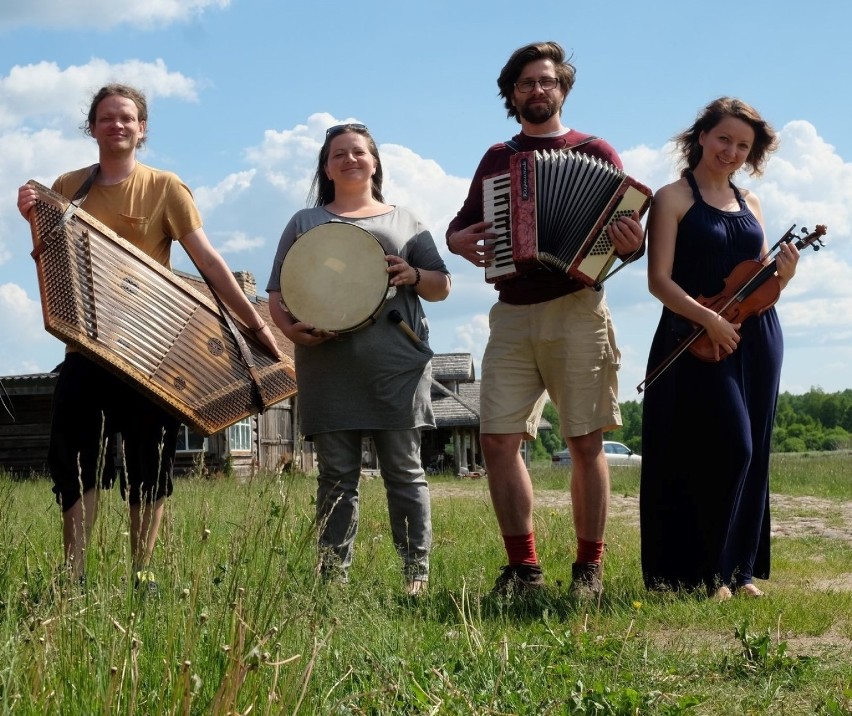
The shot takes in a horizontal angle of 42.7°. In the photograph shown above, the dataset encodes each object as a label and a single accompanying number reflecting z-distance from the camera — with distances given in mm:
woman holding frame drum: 4613
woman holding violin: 4641
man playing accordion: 4707
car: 50938
